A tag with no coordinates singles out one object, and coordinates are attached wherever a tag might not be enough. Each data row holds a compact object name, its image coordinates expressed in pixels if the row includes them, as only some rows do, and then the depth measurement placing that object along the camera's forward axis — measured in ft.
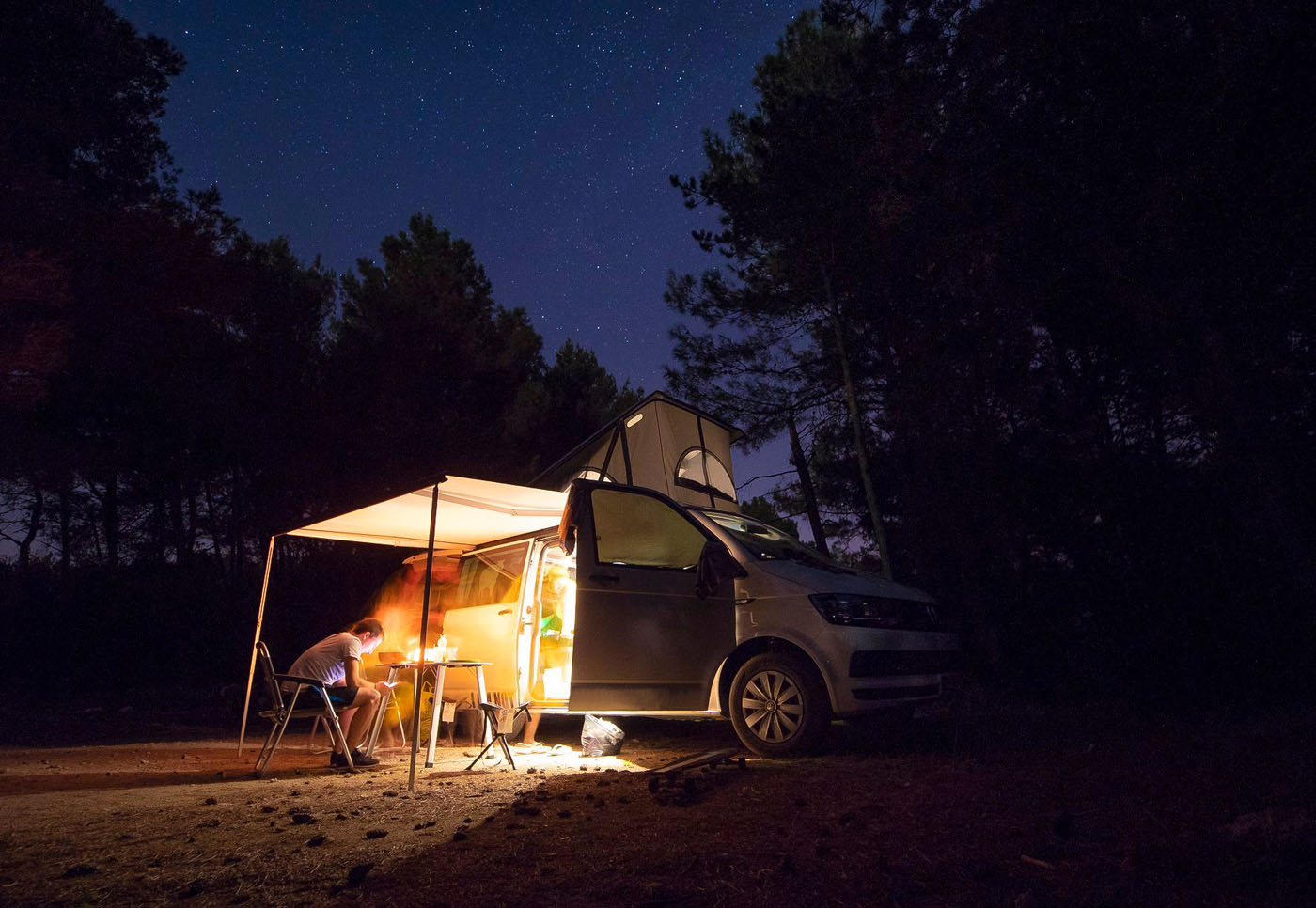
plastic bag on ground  21.39
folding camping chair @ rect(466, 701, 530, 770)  19.86
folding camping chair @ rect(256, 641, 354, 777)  19.21
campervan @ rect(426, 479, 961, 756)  18.25
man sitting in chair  20.53
